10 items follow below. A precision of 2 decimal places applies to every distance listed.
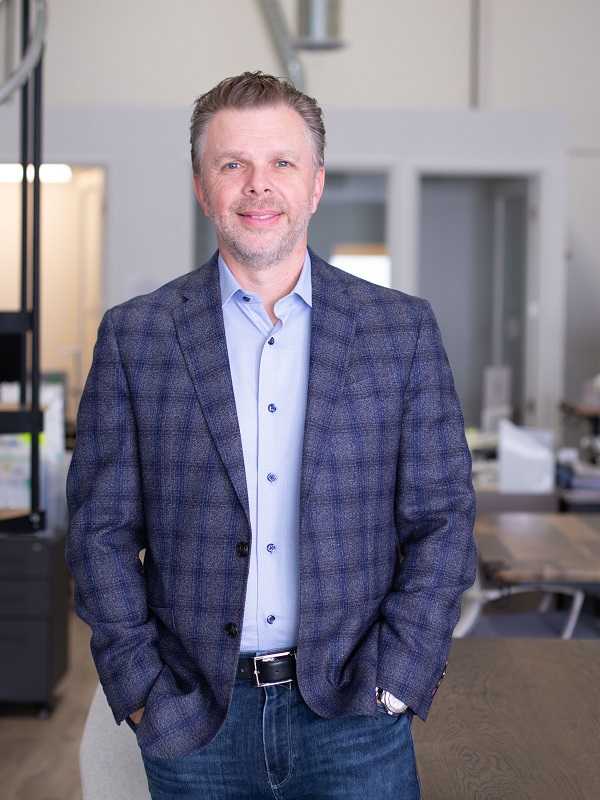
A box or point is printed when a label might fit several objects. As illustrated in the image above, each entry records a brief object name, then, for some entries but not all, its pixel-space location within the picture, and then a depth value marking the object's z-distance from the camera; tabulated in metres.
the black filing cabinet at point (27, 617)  3.81
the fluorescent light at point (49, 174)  7.84
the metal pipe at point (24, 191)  3.02
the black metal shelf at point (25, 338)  3.02
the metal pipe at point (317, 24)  6.65
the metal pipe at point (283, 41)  7.01
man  1.38
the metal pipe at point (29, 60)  3.00
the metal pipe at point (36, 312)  3.04
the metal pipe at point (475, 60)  7.43
